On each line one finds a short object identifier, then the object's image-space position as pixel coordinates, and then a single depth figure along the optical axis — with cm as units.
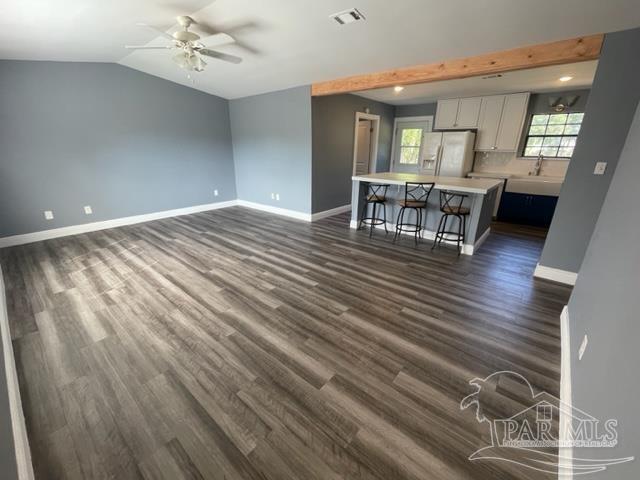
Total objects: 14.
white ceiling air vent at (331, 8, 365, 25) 262
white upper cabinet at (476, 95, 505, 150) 547
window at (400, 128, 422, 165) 714
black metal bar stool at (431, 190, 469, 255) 385
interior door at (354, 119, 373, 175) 647
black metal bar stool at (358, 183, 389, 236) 454
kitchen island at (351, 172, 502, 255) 375
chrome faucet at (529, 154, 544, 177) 546
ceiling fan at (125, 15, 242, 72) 278
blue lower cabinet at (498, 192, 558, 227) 512
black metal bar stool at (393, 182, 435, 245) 403
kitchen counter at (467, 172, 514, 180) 561
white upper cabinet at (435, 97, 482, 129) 570
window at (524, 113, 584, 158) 515
